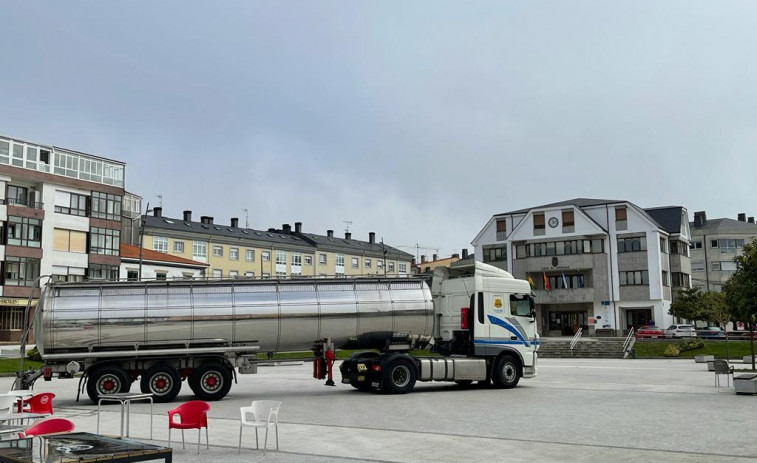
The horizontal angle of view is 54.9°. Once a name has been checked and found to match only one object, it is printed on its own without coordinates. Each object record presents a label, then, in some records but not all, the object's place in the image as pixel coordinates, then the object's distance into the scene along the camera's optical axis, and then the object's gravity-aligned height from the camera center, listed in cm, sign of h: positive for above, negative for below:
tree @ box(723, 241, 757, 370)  2461 +100
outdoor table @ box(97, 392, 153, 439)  1259 -130
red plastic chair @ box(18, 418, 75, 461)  877 -128
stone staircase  4922 -208
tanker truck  1920 -24
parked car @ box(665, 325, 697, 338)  6059 -109
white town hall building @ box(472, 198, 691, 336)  7000 +569
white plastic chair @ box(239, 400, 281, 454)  1144 -141
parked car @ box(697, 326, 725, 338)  6134 -126
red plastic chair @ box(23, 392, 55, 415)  1320 -145
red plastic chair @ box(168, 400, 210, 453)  1105 -142
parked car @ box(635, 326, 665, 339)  6141 -122
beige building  8588 +959
